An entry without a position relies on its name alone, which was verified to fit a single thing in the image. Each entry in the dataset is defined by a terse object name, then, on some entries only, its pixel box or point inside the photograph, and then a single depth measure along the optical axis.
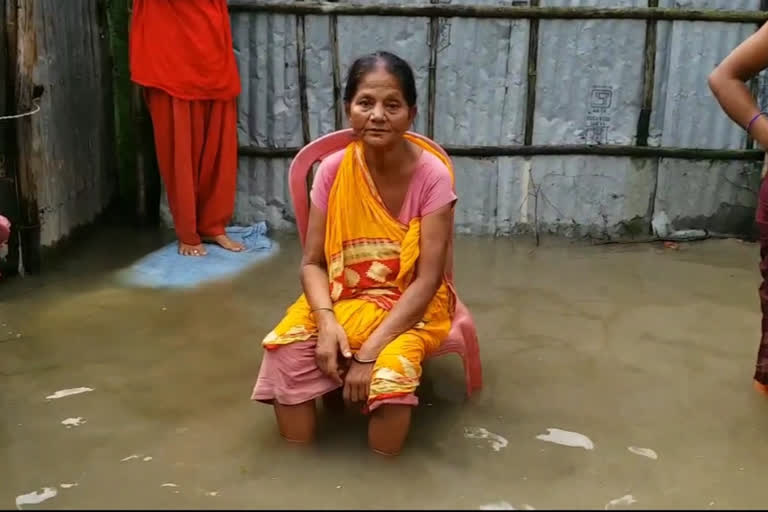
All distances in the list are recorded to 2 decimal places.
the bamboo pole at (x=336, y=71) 4.61
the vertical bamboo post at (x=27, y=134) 3.79
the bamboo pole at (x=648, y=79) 4.59
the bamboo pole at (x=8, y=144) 3.75
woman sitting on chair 2.31
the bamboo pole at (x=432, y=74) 4.59
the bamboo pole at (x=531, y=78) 4.59
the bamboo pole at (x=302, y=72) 4.62
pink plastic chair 2.63
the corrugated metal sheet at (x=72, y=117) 4.10
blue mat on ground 4.06
